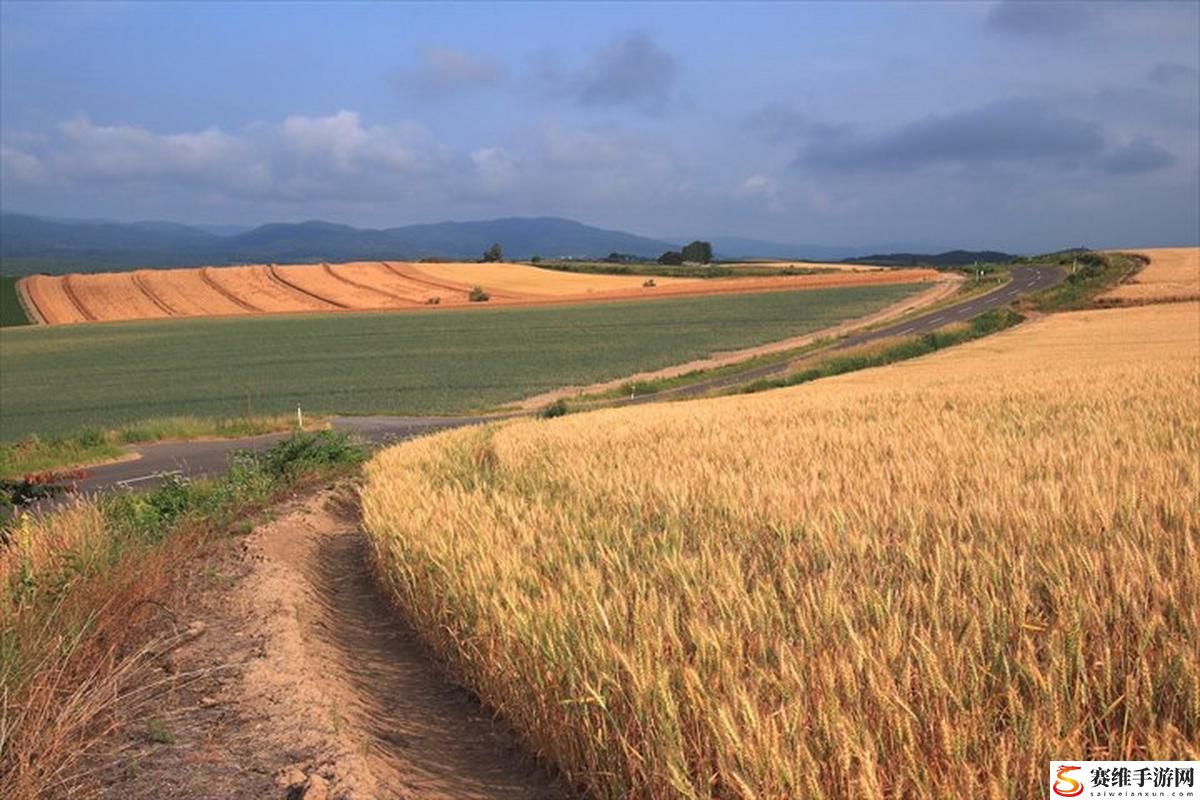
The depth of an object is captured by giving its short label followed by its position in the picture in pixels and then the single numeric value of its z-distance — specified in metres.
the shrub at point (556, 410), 32.56
